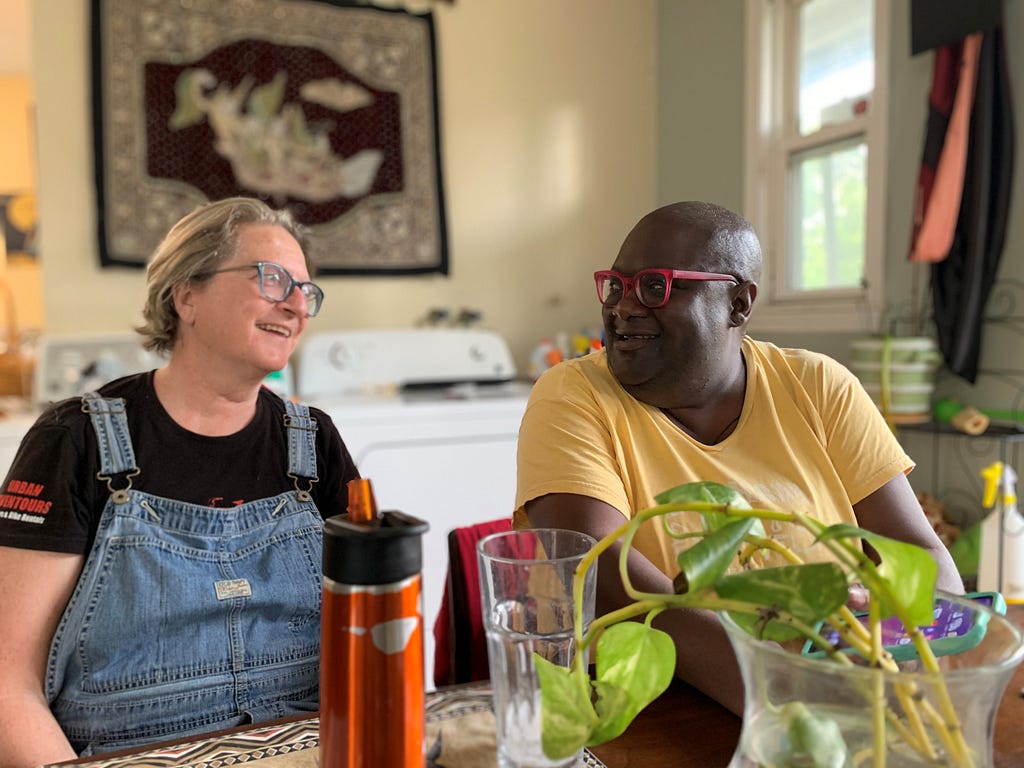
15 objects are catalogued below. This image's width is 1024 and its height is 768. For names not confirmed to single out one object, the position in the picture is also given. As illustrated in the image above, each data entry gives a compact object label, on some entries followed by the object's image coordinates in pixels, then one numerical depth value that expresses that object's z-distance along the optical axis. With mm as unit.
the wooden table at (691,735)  673
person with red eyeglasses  945
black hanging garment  1946
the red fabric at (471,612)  1138
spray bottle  1671
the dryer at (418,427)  2186
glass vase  391
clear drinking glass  590
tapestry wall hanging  2533
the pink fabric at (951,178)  1987
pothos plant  404
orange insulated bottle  508
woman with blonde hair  958
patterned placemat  667
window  2344
